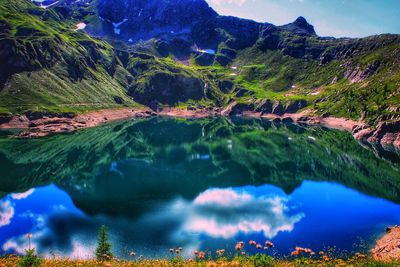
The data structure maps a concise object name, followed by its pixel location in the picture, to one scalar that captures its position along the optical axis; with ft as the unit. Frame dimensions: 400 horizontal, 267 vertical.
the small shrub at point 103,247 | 136.05
